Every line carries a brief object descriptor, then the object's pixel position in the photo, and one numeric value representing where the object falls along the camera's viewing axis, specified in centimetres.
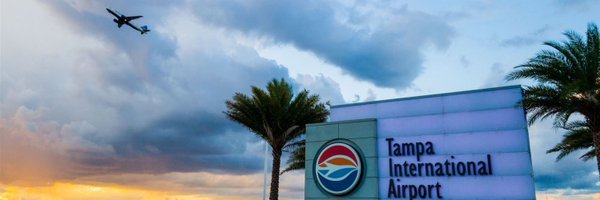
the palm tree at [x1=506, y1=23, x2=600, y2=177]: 2085
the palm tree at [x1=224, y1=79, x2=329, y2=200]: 3250
